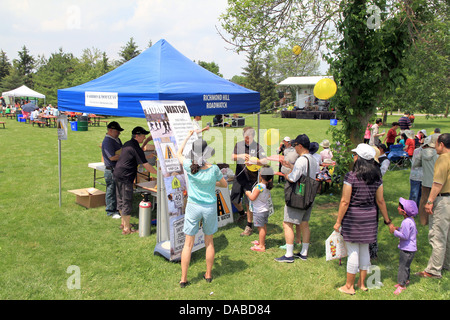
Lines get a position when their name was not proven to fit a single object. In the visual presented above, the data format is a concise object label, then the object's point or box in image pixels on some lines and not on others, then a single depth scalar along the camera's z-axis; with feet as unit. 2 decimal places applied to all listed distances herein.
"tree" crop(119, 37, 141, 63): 154.10
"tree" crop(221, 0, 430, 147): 18.56
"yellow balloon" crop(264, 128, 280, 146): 23.17
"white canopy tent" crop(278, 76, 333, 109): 127.54
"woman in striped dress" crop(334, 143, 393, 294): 11.98
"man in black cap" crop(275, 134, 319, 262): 14.44
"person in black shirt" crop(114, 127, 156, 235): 18.31
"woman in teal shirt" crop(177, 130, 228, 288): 13.12
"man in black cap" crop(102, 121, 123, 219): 20.53
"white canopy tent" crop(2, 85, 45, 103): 91.40
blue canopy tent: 17.56
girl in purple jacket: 12.78
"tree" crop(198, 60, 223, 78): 189.54
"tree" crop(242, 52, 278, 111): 158.94
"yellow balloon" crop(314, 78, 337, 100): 19.21
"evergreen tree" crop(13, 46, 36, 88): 193.94
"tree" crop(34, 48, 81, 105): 134.72
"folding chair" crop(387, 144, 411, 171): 36.14
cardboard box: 22.61
